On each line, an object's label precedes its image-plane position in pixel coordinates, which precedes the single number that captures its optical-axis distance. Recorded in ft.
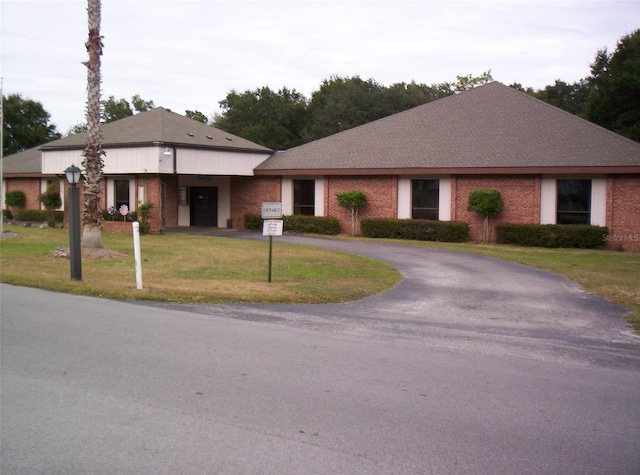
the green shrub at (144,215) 96.82
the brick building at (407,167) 86.07
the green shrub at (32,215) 127.69
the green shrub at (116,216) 102.81
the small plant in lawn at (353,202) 100.42
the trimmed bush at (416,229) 91.35
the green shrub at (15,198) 137.49
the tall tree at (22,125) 222.89
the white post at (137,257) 44.65
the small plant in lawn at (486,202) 88.69
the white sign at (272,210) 49.98
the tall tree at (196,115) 244.22
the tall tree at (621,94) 130.21
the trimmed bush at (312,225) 103.50
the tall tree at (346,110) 196.95
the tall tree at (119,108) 247.70
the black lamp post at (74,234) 48.57
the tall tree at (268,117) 216.13
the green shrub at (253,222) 111.96
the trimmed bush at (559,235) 83.35
